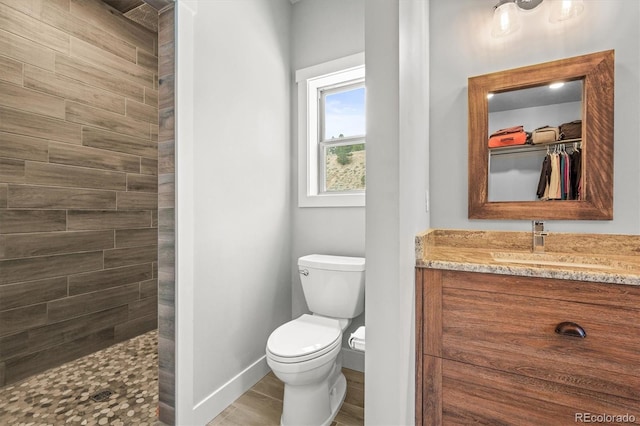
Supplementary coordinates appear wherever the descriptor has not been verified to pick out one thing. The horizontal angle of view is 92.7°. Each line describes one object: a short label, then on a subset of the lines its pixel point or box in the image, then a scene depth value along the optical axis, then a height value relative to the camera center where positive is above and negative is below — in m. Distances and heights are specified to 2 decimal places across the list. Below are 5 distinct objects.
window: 2.21 +0.58
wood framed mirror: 1.38 +0.35
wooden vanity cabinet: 1.01 -0.51
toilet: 1.43 -0.65
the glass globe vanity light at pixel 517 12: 1.44 +0.97
